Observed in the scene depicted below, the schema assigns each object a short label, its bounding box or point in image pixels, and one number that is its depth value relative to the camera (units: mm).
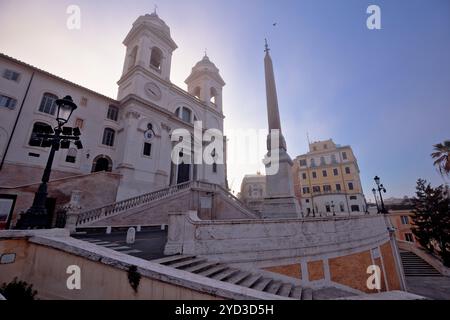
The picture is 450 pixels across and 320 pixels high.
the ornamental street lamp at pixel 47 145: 4133
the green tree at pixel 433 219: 19750
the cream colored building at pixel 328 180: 34438
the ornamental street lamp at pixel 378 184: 16100
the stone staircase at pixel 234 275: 4863
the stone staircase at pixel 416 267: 18000
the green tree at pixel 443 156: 14173
